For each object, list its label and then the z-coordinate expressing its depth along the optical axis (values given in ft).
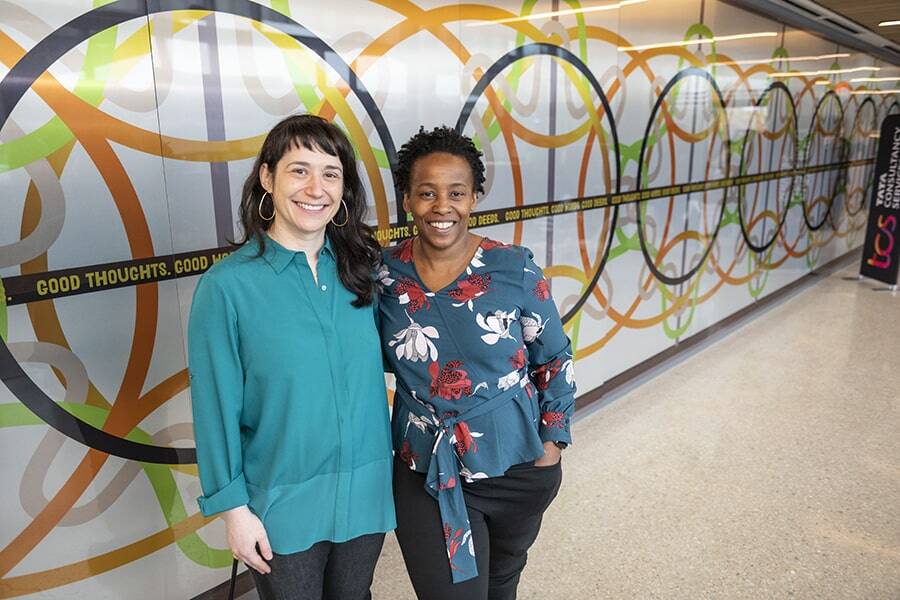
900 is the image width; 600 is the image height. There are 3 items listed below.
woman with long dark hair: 4.34
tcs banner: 25.25
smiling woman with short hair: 5.16
